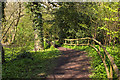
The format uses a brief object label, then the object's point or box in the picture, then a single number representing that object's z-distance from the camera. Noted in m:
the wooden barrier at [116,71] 3.71
